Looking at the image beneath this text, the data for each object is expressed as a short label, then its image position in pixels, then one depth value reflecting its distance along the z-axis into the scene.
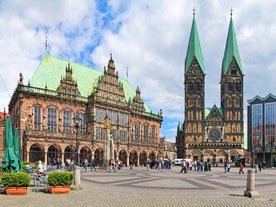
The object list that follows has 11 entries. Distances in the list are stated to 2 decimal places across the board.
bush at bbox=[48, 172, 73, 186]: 15.59
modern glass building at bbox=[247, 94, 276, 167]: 85.94
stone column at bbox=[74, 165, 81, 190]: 17.30
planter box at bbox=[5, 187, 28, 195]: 14.98
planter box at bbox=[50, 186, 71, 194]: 15.67
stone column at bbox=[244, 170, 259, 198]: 15.62
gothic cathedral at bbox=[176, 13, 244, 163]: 97.56
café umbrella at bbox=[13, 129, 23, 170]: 20.65
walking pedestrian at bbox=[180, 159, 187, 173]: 36.19
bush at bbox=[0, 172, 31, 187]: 14.90
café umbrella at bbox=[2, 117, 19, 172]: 18.11
